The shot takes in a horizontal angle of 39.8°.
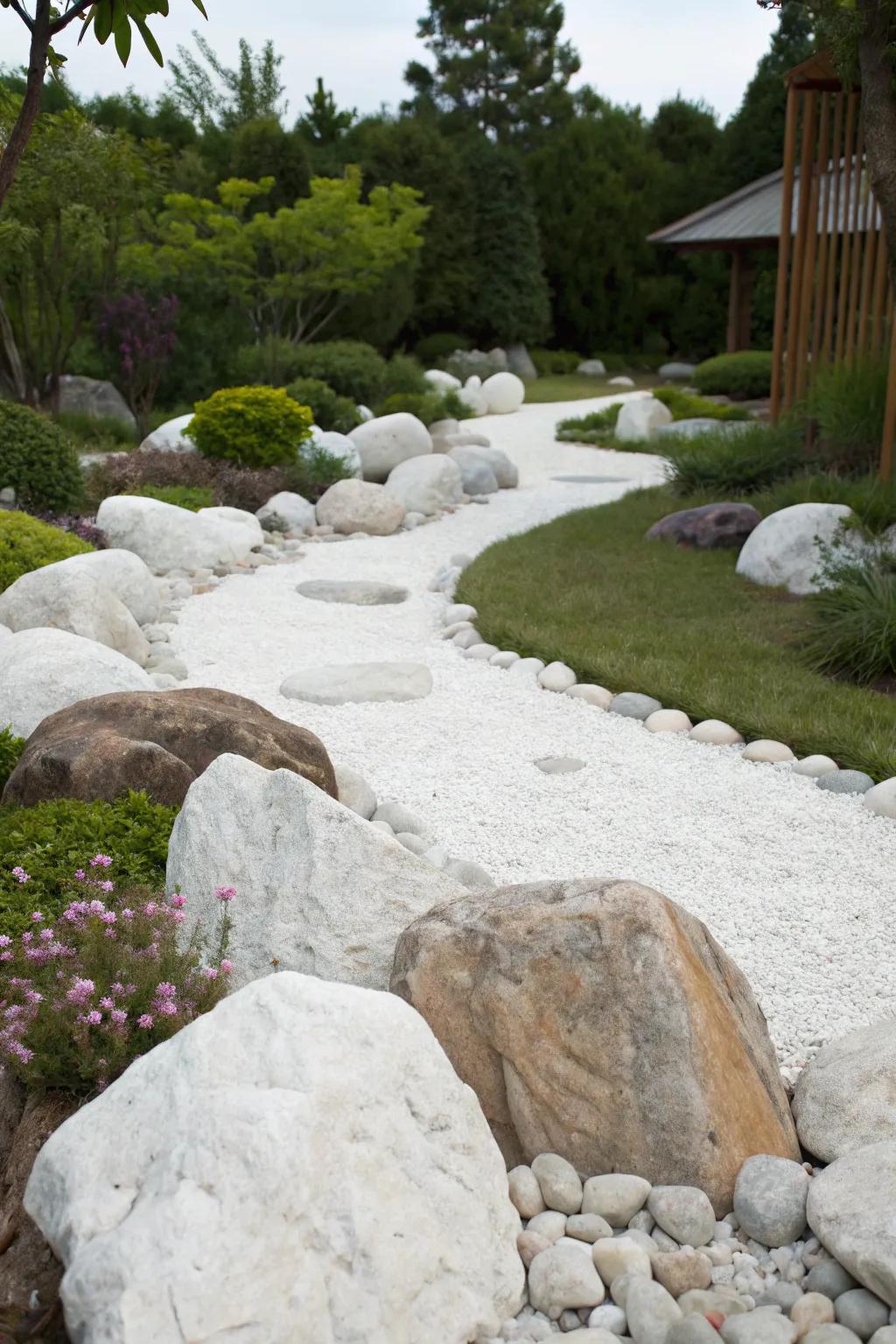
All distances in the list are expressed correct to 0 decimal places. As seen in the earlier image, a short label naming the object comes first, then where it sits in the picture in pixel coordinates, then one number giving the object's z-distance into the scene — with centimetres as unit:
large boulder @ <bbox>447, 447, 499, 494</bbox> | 1291
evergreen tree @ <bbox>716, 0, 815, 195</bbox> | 2525
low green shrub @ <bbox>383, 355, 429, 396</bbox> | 1802
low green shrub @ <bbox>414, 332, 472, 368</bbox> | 2472
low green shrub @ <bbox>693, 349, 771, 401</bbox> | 2100
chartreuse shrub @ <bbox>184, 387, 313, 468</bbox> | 1182
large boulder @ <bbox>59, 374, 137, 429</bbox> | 1616
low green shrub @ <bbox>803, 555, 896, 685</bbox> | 637
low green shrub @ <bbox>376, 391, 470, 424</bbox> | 1655
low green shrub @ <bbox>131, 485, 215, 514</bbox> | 1037
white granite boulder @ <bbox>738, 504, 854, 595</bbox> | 811
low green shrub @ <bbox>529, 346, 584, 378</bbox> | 2700
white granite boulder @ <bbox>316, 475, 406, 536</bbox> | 1095
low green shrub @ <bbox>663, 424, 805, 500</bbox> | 1083
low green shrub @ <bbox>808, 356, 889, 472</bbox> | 998
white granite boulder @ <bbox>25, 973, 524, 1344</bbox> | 199
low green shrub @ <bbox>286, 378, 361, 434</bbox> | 1502
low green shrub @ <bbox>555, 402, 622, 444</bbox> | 1697
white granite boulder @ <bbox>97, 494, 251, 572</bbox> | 916
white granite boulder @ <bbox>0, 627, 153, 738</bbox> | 494
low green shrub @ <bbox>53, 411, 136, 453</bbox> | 1464
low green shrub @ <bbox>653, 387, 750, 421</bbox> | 1748
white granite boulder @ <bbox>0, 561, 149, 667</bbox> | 645
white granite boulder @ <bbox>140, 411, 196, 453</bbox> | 1262
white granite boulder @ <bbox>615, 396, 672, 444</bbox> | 1672
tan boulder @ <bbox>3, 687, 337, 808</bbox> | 403
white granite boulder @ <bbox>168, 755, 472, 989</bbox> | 312
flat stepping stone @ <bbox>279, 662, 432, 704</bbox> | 643
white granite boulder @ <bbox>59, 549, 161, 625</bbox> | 738
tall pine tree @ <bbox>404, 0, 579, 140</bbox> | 3269
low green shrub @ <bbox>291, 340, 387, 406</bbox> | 1733
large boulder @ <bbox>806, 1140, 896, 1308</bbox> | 234
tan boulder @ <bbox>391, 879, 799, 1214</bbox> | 267
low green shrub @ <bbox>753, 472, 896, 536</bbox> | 835
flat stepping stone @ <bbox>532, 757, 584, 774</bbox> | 544
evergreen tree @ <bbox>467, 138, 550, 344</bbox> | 2567
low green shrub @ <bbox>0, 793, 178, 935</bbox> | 349
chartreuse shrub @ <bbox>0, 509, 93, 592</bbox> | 731
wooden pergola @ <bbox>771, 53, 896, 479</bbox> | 1052
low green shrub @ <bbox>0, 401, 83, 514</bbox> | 947
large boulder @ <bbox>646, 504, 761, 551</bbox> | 934
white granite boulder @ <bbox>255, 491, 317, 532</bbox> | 1076
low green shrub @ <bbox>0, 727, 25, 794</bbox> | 450
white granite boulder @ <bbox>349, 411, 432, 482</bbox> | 1344
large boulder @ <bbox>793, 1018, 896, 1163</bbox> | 283
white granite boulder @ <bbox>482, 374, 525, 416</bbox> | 2038
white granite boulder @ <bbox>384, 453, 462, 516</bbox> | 1197
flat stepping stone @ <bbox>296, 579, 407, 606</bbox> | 862
